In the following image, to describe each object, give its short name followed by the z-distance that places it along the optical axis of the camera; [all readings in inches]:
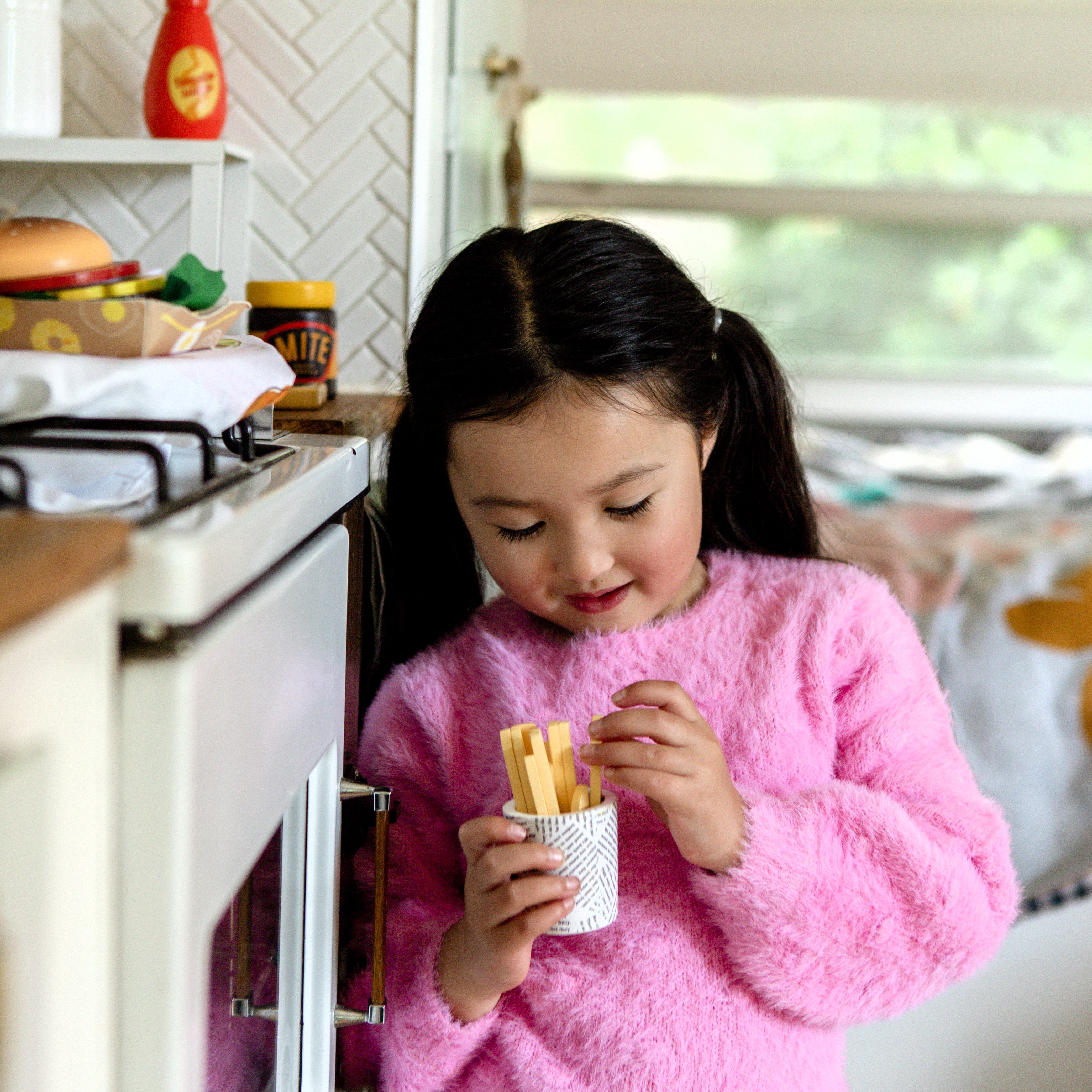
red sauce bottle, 48.1
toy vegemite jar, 43.6
